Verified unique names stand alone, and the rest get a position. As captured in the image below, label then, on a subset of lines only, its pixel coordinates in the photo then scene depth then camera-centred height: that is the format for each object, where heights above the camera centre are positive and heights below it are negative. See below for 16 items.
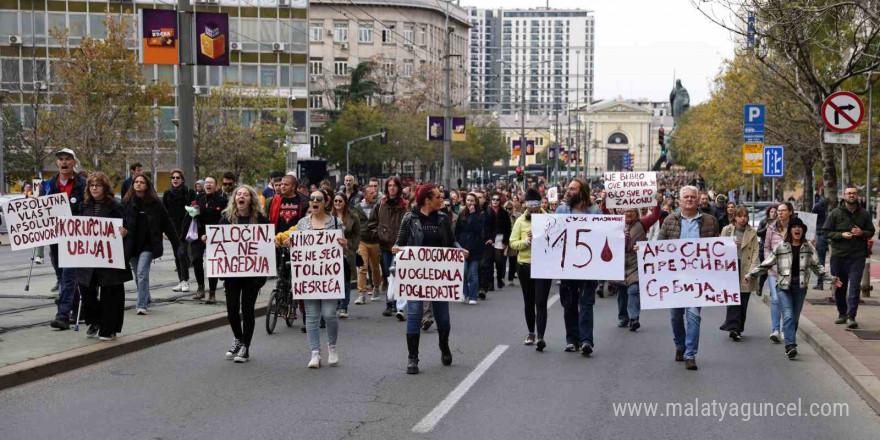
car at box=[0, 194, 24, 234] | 33.82 -1.05
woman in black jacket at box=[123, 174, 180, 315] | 12.89 -0.74
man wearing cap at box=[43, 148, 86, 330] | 11.88 -0.33
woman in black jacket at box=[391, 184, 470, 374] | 10.52 -0.63
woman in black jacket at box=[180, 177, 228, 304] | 15.05 -0.74
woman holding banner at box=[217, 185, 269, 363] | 10.62 -1.22
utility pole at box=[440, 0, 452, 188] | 43.19 +1.47
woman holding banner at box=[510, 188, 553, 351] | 11.52 -1.25
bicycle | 12.84 -1.59
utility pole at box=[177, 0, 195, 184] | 17.30 +1.19
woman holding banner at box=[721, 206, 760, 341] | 13.23 -1.19
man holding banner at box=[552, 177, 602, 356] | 11.30 -1.37
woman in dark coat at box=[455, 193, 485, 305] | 18.11 -1.05
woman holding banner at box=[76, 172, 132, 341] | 11.07 -1.19
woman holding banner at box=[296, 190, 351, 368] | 10.37 -1.36
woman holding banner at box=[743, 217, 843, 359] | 11.47 -1.12
